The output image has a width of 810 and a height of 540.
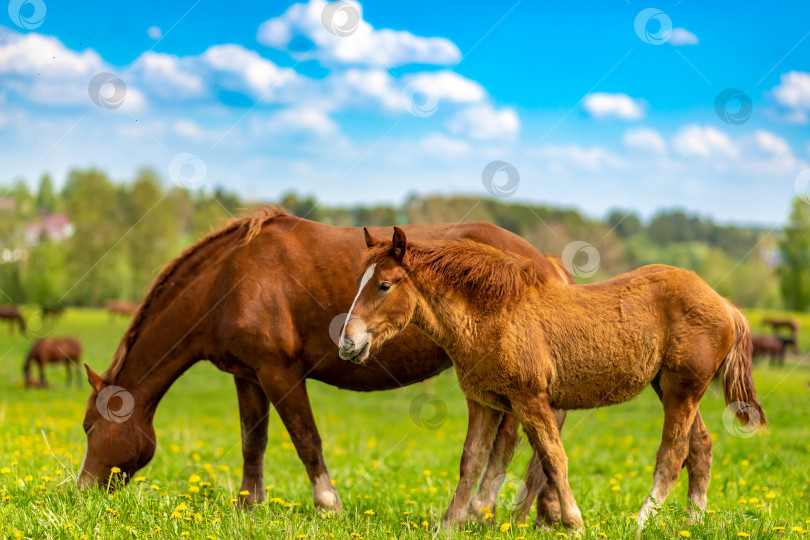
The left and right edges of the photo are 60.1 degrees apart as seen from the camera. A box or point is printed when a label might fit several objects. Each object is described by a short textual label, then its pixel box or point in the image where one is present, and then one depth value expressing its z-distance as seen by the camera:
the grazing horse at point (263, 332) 6.14
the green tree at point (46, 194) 81.62
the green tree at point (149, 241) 52.03
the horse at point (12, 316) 34.84
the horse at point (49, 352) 23.80
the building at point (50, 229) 50.25
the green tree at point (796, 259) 40.34
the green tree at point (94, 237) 49.78
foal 4.93
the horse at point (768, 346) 28.88
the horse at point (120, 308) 44.24
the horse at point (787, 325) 31.44
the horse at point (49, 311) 29.90
